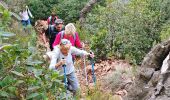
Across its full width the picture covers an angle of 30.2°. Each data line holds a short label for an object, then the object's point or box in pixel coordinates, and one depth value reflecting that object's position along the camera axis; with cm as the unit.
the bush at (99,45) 935
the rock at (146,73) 449
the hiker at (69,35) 600
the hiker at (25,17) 1187
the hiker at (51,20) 891
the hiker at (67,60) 487
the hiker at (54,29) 737
